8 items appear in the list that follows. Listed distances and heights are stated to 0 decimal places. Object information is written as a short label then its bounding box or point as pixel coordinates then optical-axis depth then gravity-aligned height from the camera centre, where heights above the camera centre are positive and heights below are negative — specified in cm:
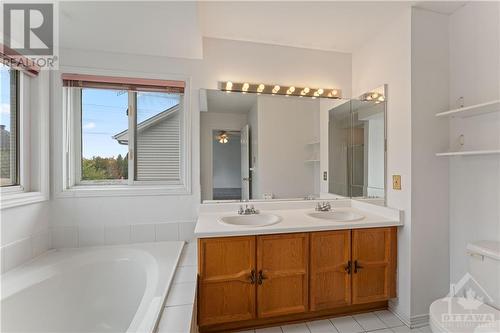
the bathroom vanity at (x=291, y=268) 161 -77
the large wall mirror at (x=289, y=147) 217 +18
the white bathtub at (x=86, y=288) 136 -81
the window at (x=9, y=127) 165 +29
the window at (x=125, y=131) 208 +32
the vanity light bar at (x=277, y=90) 217 +74
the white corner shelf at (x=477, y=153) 147 +8
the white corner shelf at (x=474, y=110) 146 +38
